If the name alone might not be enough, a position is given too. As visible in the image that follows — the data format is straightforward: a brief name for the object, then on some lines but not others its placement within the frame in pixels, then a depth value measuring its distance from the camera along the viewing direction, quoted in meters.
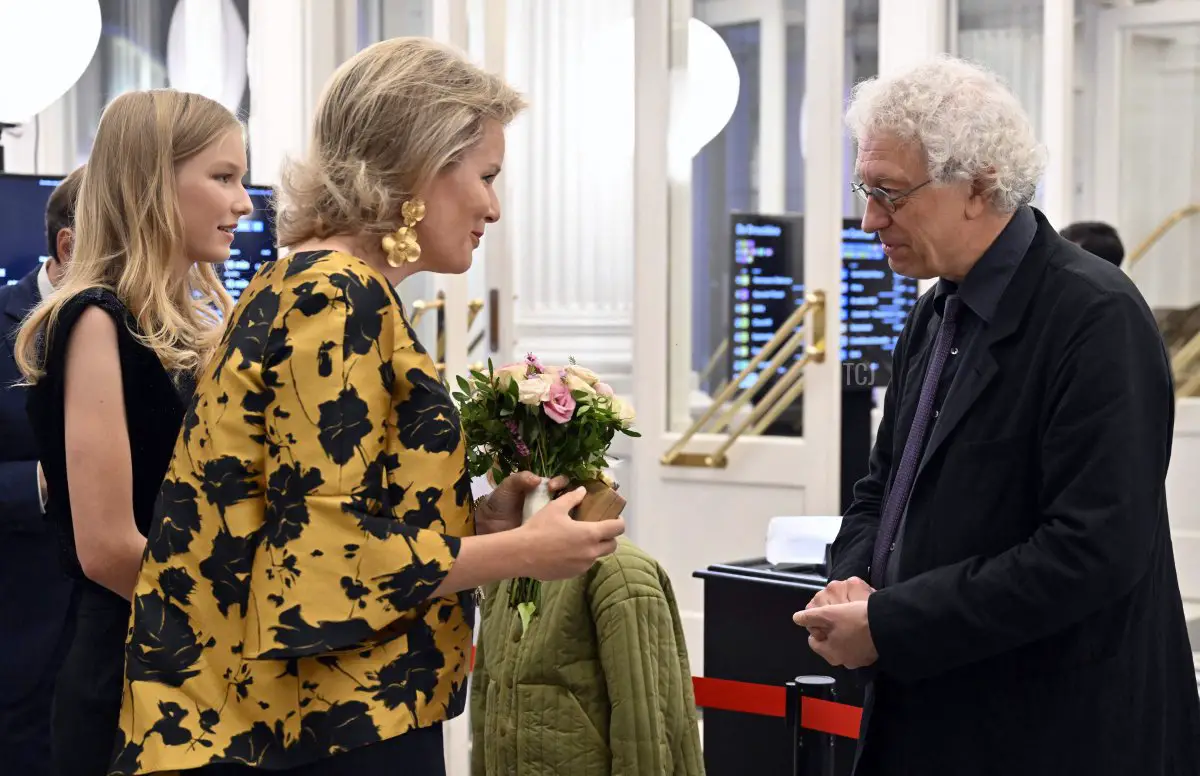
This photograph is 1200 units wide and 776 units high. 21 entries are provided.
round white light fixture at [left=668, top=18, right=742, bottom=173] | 6.11
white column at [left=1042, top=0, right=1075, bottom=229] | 5.64
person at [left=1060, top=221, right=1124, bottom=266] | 4.92
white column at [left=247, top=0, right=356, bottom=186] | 5.30
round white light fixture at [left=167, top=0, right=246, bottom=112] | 5.75
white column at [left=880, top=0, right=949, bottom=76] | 5.74
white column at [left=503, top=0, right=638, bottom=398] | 7.39
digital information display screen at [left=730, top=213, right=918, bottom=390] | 5.98
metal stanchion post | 2.83
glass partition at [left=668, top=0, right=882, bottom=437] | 5.98
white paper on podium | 3.50
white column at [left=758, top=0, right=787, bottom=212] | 5.98
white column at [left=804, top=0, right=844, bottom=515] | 5.70
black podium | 3.33
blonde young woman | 1.99
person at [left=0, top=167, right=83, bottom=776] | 3.04
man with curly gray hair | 1.80
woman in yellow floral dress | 1.63
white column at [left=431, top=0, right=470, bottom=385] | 4.58
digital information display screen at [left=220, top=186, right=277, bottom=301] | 4.37
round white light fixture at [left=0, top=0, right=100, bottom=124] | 4.40
